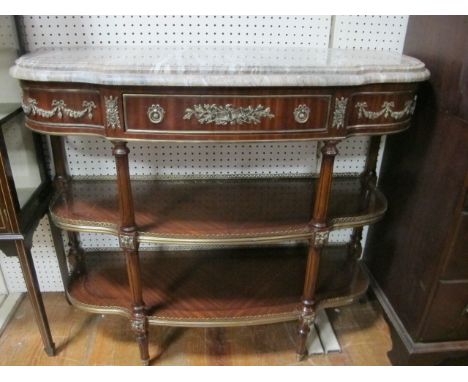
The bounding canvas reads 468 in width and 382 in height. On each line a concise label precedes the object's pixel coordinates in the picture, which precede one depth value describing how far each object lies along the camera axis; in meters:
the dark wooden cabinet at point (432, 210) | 1.14
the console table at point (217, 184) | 0.97
